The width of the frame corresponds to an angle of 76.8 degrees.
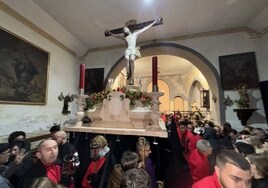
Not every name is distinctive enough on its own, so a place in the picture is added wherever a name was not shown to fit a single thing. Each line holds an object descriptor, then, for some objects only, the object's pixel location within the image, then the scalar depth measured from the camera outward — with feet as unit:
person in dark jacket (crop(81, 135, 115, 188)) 6.01
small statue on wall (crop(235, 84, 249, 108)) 15.48
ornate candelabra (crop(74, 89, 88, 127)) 9.32
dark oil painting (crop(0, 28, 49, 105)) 11.85
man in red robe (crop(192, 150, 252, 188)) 3.95
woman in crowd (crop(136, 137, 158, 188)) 6.50
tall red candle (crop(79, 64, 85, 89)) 9.55
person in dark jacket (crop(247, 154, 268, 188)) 4.93
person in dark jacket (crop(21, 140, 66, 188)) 5.32
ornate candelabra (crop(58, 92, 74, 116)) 15.36
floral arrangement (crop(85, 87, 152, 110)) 8.63
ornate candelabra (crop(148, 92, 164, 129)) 7.74
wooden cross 11.61
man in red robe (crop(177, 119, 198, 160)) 10.59
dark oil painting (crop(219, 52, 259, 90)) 16.63
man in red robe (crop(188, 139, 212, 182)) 7.53
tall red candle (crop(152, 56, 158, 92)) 8.29
